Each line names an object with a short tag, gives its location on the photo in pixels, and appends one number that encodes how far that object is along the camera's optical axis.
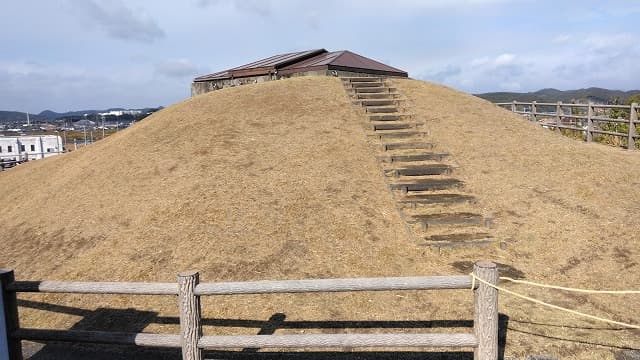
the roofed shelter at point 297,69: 20.43
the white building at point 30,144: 54.91
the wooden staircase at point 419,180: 9.08
